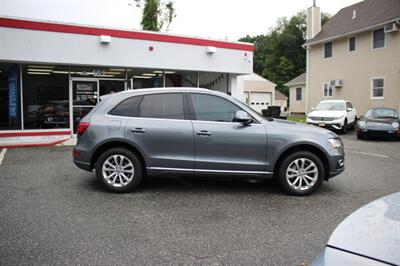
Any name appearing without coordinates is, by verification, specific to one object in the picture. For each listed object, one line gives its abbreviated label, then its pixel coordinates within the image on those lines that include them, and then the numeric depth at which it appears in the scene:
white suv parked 16.52
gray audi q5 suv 5.63
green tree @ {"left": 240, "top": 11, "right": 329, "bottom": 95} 61.56
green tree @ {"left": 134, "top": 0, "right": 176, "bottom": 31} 31.55
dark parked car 14.02
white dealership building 11.87
